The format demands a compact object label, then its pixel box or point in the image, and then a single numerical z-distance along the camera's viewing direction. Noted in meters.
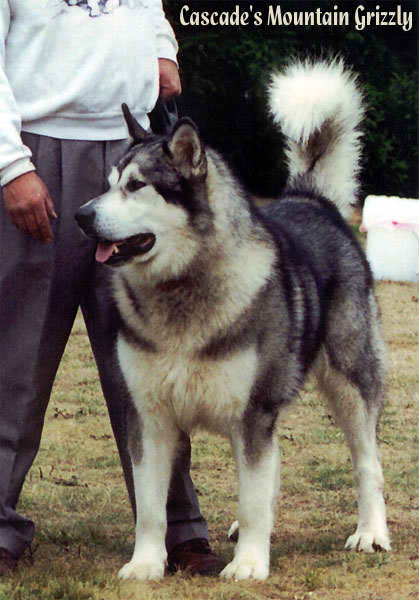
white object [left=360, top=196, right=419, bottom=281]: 10.06
